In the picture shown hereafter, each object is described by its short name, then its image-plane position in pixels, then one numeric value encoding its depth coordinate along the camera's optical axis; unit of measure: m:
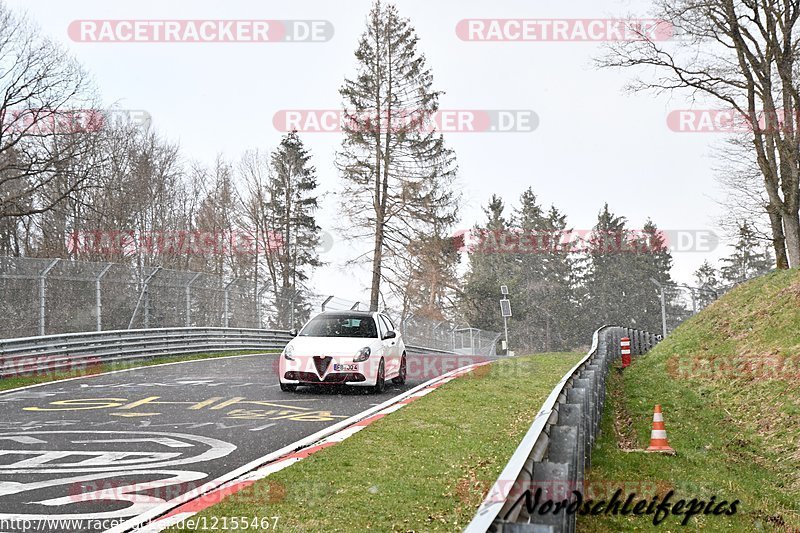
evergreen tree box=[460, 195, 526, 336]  65.88
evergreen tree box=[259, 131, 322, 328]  56.22
